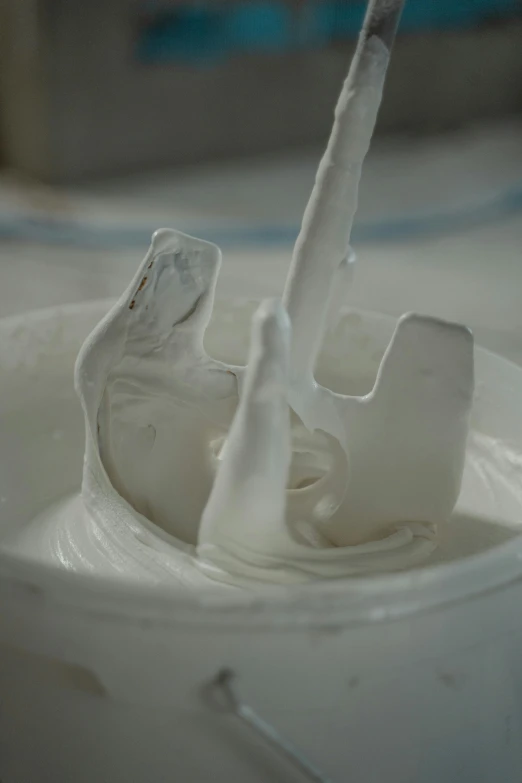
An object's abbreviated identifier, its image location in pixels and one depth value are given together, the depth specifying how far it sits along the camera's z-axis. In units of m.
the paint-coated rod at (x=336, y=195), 0.30
